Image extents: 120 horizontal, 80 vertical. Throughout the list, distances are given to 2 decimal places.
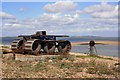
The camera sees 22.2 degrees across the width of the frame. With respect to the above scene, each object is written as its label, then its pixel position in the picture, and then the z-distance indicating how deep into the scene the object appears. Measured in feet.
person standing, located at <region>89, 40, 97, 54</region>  76.28
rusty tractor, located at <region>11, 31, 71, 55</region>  67.31
